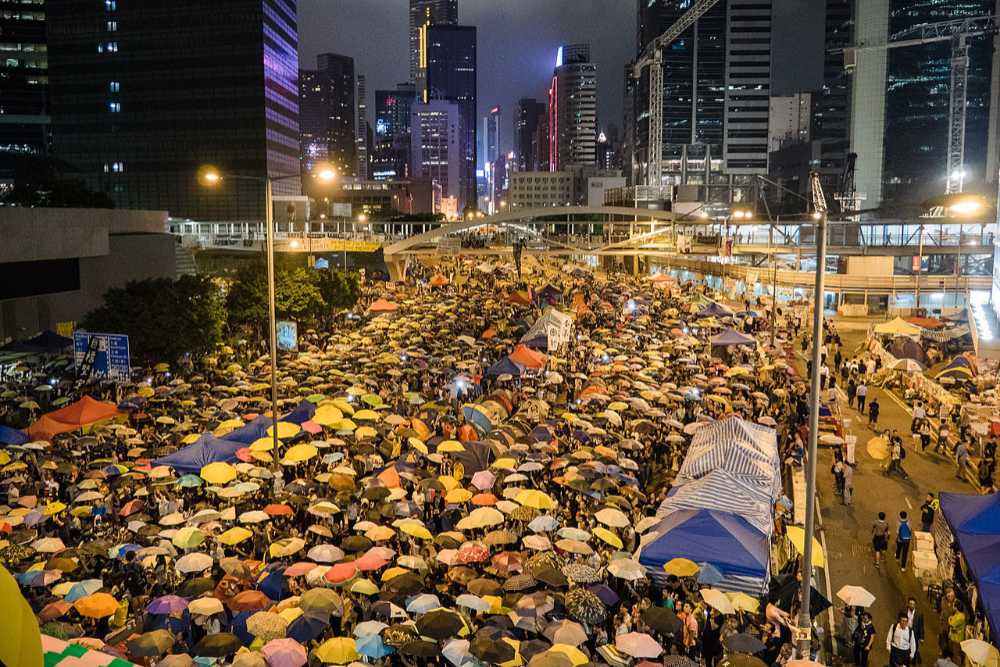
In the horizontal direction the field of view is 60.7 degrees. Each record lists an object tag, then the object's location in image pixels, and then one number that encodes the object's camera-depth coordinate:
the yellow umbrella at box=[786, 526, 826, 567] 13.19
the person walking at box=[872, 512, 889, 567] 15.80
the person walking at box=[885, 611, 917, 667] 11.62
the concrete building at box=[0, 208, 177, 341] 33.56
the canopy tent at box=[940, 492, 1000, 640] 11.39
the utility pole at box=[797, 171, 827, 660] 10.76
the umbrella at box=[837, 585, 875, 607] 12.04
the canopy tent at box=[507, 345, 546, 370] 28.28
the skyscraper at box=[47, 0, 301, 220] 101.75
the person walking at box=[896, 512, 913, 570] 15.52
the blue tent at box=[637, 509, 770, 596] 12.89
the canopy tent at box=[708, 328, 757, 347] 32.12
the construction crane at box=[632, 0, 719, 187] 182.88
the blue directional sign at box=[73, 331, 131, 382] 24.86
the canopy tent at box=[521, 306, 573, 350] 32.00
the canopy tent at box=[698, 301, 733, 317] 39.81
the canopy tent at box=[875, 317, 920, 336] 34.19
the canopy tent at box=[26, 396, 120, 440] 20.34
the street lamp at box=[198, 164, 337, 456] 17.02
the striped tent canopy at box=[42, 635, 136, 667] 7.29
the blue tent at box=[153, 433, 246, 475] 17.28
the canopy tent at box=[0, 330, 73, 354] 29.64
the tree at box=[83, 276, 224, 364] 29.81
